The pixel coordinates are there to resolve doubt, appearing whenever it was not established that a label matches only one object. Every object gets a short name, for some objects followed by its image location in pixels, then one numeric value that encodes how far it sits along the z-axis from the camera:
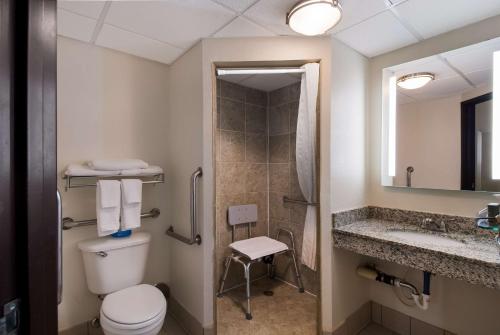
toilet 1.39
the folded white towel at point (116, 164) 1.64
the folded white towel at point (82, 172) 1.56
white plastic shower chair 2.17
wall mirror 1.55
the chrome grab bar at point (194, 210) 1.71
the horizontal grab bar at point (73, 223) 1.65
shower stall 2.12
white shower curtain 1.75
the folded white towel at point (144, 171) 1.73
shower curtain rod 1.74
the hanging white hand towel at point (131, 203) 1.72
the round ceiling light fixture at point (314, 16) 1.27
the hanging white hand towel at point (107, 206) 1.62
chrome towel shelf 1.68
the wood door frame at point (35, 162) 0.49
